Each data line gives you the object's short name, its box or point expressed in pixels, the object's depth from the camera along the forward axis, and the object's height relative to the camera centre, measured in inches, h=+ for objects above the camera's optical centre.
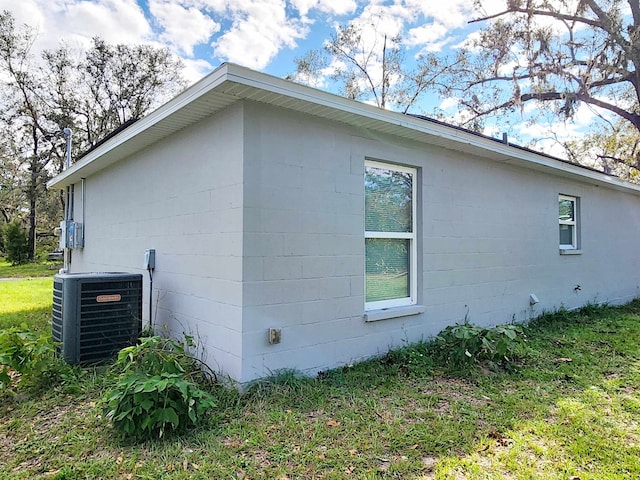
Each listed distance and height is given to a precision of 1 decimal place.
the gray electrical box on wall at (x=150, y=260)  190.7 -3.6
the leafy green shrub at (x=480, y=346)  165.3 -37.6
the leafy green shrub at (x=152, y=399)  107.1 -38.9
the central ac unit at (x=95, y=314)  161.0 -24.8
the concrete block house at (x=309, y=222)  140.9 +13.1
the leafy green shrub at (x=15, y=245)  799.1 +13.6
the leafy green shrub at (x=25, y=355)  137.7 -34.2
